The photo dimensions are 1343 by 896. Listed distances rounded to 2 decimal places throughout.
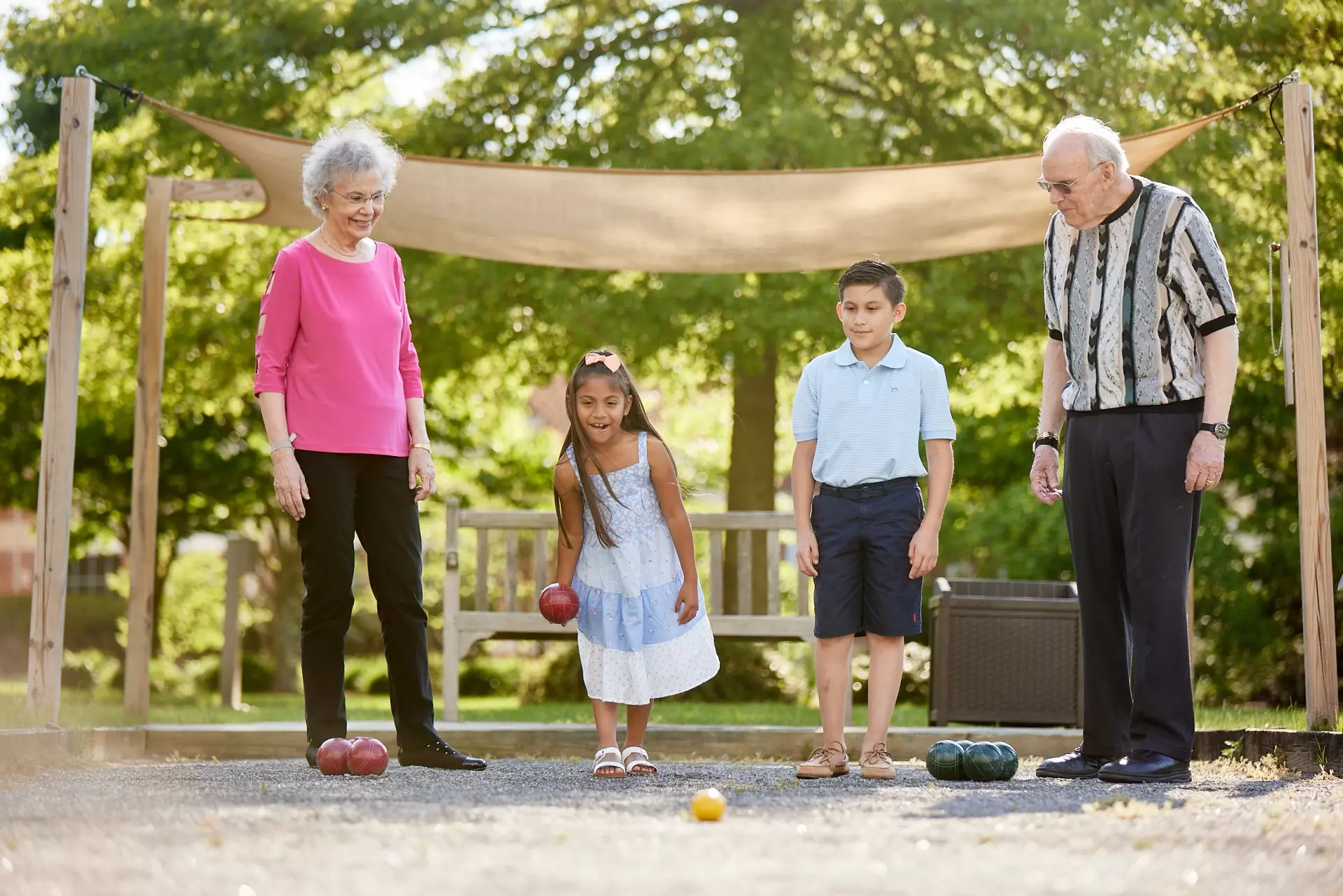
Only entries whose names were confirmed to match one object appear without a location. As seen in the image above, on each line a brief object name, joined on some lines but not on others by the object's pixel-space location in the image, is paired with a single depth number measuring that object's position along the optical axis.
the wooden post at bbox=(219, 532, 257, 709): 10.43
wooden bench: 6.64
